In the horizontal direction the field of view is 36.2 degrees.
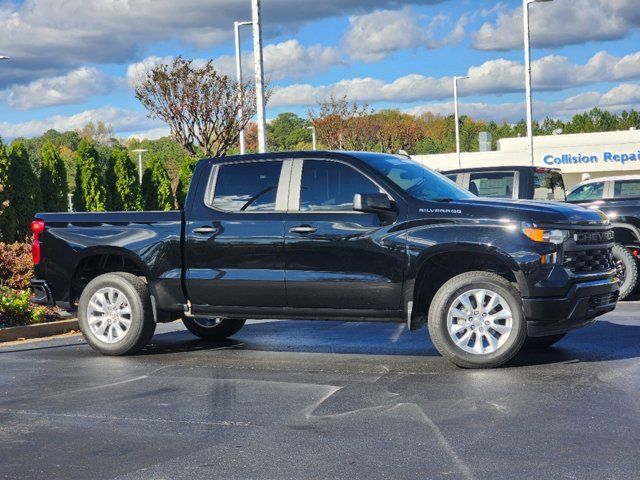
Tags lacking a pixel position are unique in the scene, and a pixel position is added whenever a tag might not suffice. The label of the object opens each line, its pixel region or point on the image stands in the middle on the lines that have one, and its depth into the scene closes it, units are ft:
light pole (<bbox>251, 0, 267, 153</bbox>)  67.00
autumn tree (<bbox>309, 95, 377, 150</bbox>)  215.10
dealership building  196.03
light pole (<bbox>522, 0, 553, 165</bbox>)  103.40
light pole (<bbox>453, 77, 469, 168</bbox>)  189.67
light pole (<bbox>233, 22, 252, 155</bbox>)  101.55
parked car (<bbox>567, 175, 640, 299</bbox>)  47.26
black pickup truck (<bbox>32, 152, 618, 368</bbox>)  28.14
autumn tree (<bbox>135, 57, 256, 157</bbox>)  112.78
